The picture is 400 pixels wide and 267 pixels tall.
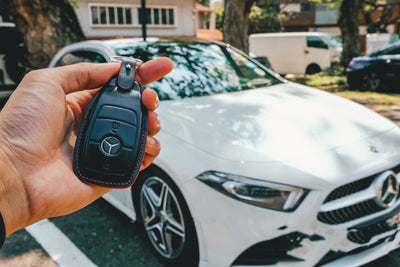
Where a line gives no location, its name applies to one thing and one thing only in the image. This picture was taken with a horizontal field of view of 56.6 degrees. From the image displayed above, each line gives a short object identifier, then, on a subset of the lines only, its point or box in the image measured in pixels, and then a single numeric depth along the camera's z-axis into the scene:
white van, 14.82
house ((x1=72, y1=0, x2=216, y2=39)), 22.53
